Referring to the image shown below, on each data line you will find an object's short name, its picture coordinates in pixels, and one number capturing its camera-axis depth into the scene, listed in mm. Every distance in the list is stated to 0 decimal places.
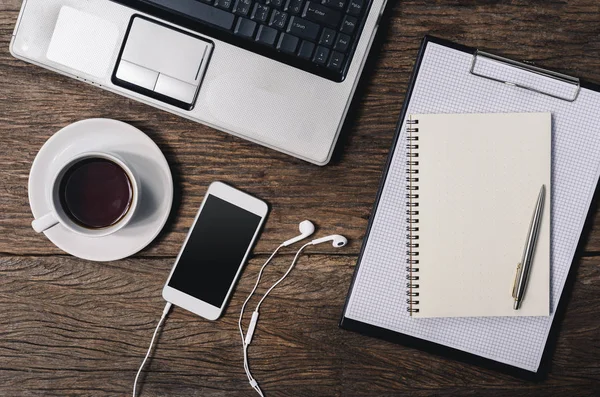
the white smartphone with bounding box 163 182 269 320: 737
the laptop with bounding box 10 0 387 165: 675
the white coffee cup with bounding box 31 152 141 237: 663
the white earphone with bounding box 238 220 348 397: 730
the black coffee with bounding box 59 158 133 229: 695
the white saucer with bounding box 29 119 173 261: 714
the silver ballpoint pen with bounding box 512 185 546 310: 702
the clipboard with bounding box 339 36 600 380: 703
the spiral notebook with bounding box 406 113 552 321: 702
